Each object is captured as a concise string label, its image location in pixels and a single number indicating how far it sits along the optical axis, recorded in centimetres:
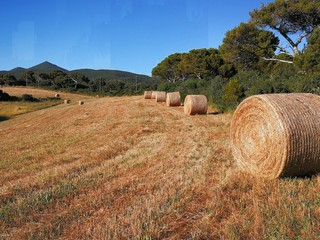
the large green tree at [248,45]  2669
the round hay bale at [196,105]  1698
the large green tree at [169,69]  6612
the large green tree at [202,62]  4666
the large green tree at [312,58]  1809
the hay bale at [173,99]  2325
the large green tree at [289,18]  2359
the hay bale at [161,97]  2946
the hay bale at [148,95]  3668
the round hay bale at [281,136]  530
